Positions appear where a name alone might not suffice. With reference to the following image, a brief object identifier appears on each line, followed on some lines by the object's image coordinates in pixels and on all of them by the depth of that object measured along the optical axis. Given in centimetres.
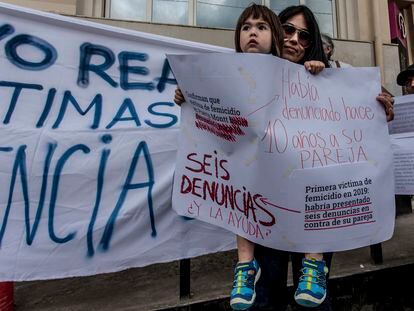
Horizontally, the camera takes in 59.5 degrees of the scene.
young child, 142
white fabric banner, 195
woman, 137
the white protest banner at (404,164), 225
